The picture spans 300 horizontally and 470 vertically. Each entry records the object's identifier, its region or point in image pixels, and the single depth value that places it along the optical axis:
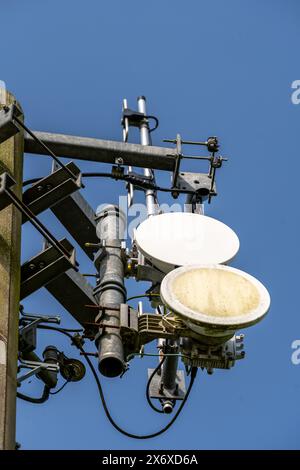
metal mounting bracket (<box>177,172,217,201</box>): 13.12
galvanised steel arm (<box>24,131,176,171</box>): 12.88
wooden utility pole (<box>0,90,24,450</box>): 9.40
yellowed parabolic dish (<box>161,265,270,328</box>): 10.63
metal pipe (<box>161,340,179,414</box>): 11.55
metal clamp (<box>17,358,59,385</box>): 10.60
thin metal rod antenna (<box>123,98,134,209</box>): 13.15
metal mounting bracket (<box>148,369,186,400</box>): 11.93
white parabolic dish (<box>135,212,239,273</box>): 11.80
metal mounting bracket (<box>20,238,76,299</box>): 10.73
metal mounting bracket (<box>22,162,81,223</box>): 11.67
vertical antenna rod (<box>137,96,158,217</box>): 13.13
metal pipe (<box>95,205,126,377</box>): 10.65
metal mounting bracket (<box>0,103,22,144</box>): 11.24
